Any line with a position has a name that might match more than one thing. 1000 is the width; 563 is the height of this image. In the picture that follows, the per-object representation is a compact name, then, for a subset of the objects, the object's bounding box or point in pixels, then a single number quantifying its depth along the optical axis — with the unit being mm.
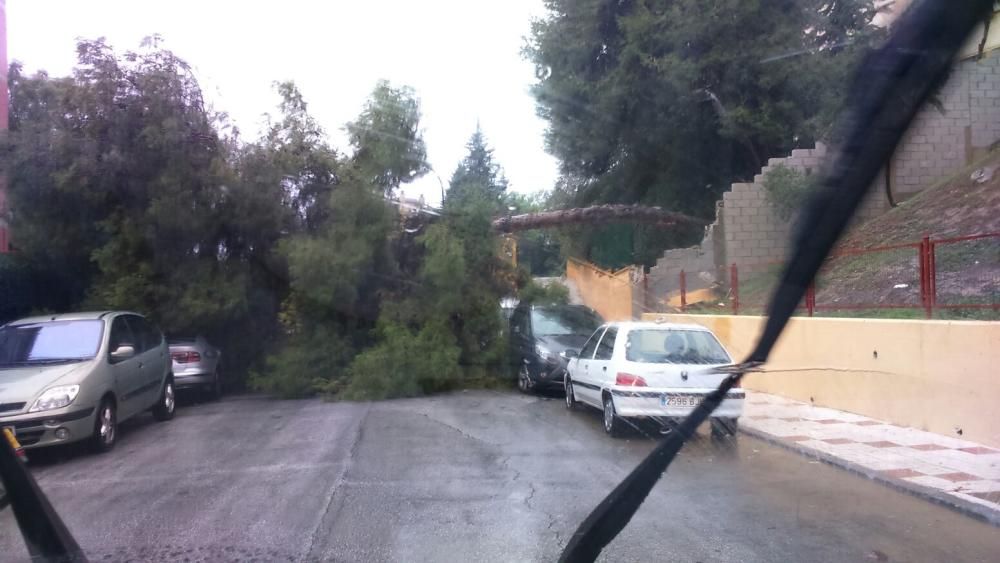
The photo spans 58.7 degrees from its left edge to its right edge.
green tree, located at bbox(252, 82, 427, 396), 15945
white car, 9797
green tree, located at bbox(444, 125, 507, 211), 17578
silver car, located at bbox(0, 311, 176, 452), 9375
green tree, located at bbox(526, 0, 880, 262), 20828
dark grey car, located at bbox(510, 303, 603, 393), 14977
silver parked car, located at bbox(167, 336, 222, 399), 15141
